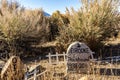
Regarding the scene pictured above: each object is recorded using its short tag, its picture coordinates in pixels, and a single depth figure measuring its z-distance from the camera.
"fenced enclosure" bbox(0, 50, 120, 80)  3.17
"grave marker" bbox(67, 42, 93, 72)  3.46
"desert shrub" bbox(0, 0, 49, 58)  4.48
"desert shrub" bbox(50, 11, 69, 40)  5.84
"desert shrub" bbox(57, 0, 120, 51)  4.35
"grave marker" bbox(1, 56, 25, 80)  2.80
